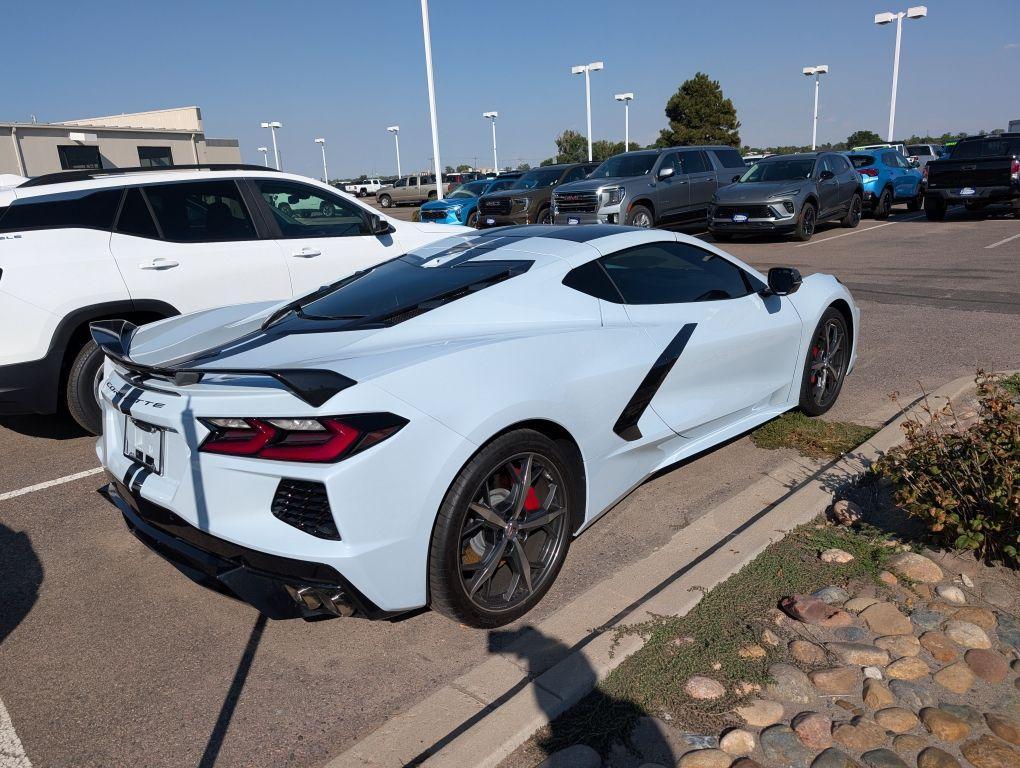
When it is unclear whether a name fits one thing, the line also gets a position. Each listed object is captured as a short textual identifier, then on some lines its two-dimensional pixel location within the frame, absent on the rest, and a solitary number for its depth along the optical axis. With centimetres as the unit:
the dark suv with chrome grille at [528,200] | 1903
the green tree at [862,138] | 8094
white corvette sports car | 263
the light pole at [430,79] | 2569
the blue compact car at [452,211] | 2170
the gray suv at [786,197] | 1580
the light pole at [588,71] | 4169
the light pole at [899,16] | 3822
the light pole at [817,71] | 4922
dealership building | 3356
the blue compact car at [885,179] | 2073
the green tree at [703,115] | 5388
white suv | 504
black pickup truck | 1752
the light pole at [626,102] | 4734
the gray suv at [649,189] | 1561
